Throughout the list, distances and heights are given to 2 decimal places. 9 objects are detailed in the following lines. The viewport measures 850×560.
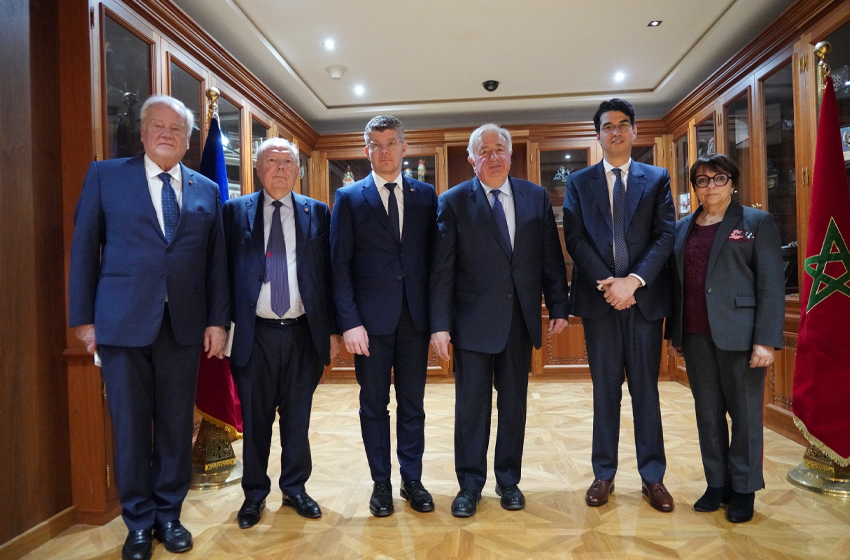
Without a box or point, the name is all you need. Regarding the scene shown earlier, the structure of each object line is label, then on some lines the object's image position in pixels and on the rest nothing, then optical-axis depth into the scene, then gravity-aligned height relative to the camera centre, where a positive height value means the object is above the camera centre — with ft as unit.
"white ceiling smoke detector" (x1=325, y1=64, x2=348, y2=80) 13.35 +5.51
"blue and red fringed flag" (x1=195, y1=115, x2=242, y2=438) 8.36 -1.72
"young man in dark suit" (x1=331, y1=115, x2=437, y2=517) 6.68 -0.13
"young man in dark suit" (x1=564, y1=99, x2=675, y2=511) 6.93 -0.16
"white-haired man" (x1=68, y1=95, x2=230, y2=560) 5.80 -0.13
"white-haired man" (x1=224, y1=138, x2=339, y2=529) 6.65 -0.36
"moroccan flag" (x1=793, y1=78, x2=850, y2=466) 7.66 -0.56
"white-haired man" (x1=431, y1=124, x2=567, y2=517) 6.73 -0.19
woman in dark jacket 6.46 -0.59
